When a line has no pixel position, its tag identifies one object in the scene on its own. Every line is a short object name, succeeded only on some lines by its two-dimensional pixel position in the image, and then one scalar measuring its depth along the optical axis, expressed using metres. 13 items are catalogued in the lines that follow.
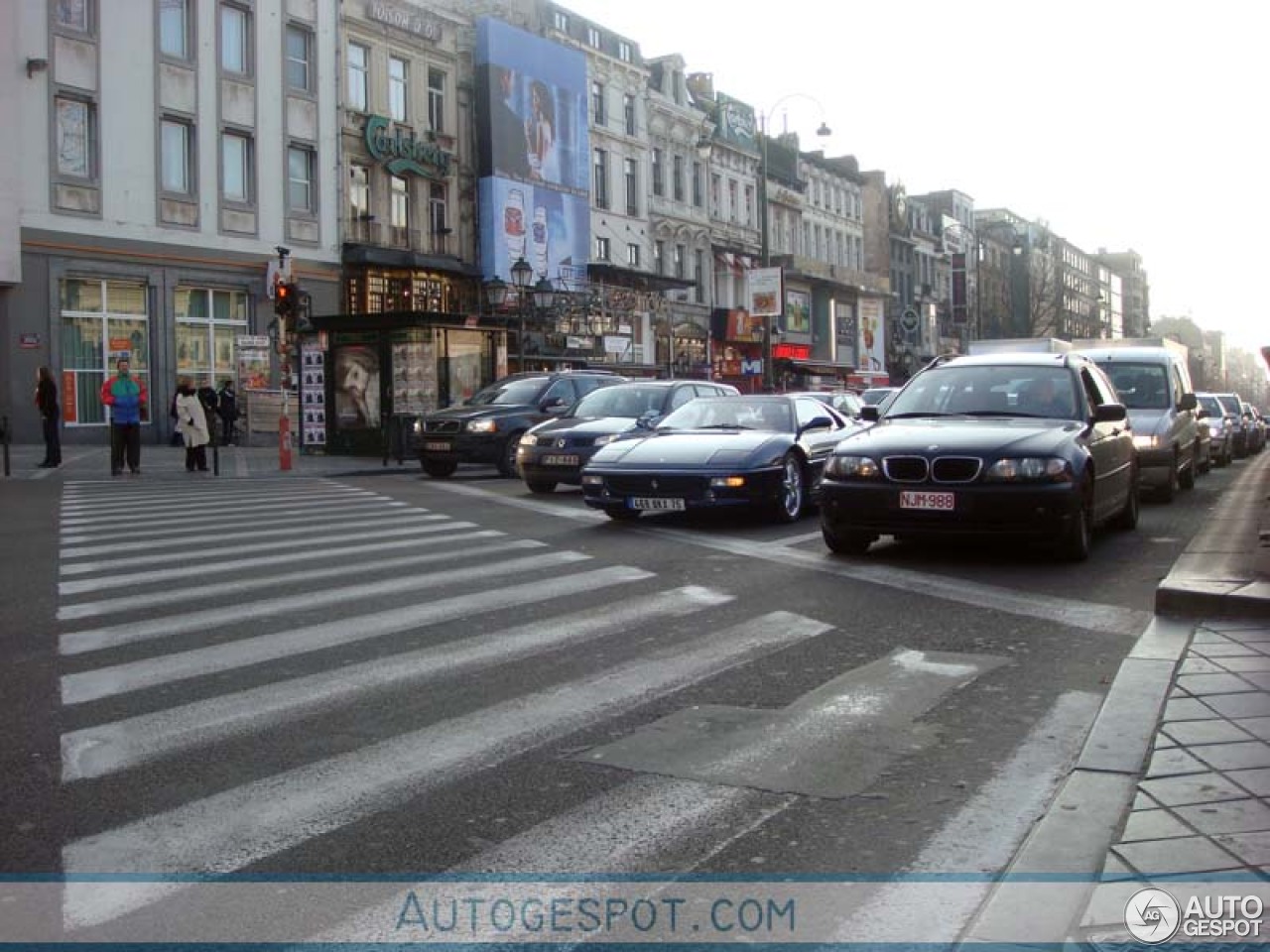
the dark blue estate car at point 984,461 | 8.94
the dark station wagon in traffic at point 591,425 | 16.36
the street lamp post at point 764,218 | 35.97
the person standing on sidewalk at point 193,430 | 23.27
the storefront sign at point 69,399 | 30.94
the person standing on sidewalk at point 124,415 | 21.23
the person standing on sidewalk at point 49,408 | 22.78
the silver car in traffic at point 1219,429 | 27.66
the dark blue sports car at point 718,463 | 12.17
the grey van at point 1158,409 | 15.16
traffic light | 22.89
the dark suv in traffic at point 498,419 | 20.59
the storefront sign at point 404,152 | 39.34
